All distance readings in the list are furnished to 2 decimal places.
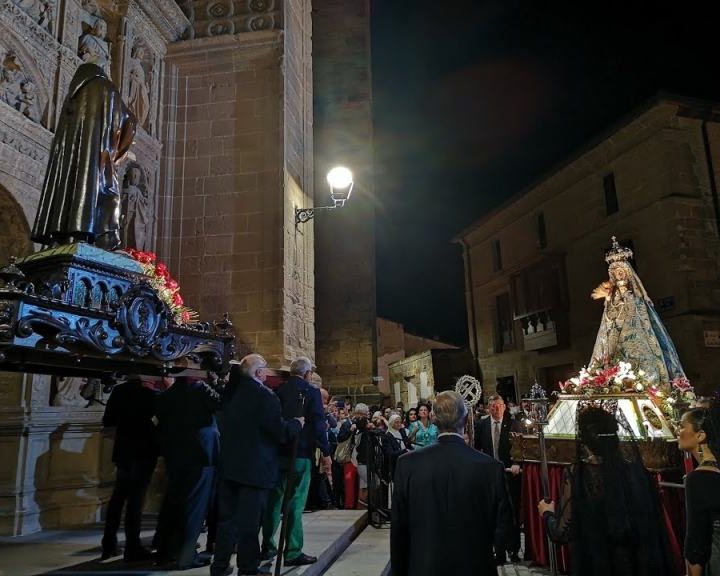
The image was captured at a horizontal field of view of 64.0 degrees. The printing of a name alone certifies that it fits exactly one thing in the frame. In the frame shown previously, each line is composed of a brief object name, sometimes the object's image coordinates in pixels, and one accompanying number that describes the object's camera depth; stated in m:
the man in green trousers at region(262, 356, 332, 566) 4.30
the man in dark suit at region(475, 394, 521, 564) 5.93
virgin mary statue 5.75
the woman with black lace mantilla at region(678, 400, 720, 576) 2.56
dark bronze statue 4.01
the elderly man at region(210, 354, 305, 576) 3.80
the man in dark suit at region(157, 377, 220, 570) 4.15
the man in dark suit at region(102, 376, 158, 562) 4.50
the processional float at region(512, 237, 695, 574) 4.91
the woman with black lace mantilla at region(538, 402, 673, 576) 2.66
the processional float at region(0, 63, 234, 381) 3.12
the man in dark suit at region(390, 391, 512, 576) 2.62
